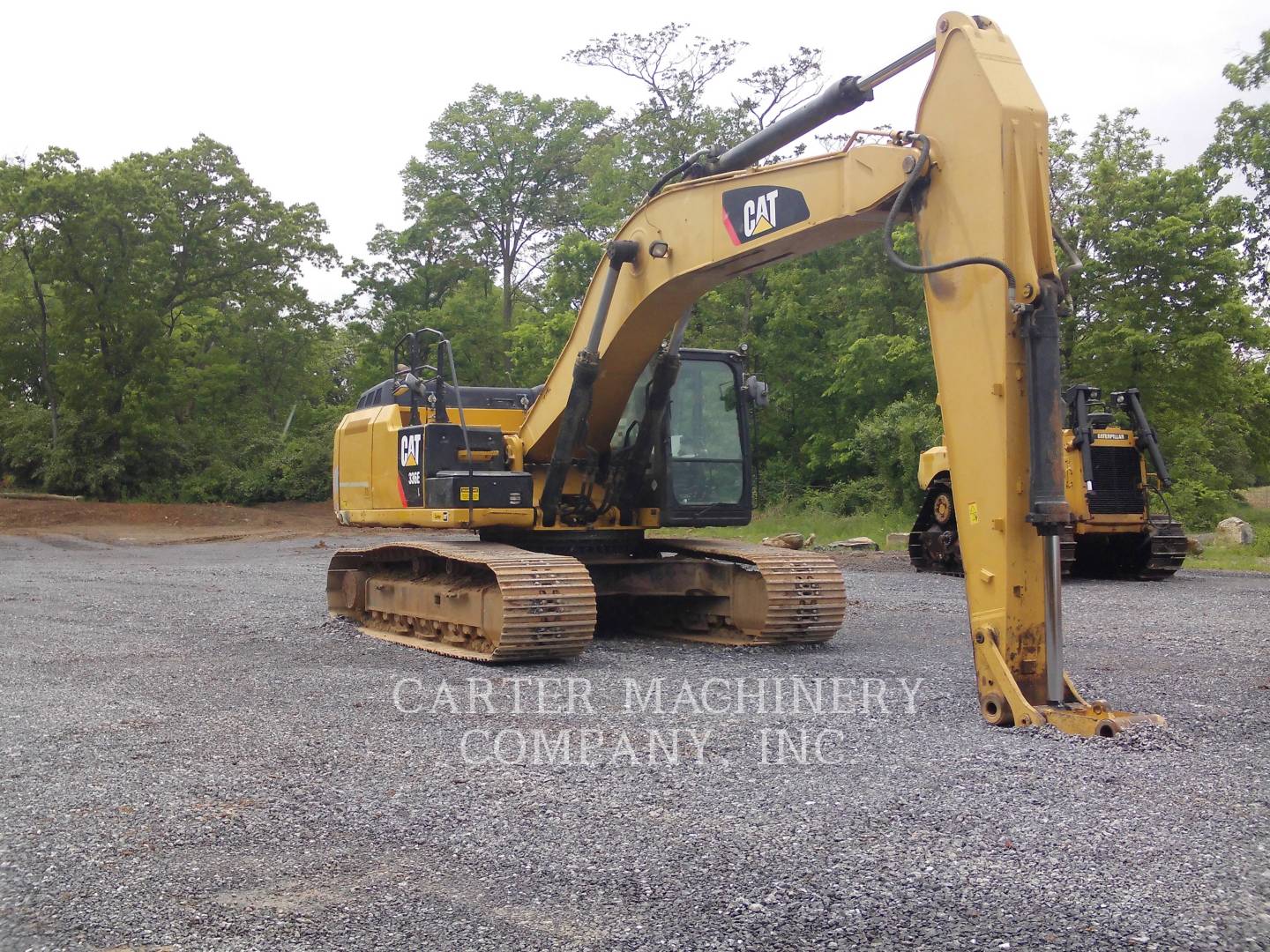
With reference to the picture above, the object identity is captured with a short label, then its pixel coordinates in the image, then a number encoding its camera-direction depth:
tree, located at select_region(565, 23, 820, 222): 31.14
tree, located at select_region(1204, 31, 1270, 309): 26.52
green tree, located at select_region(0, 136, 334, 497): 34.81
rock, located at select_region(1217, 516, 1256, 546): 21.48
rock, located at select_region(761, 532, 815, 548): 19.67
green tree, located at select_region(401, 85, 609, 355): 44.22
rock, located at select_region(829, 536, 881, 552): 22.20
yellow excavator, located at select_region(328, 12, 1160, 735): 5.70
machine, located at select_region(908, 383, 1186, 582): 15.25
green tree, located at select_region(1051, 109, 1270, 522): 24.36
